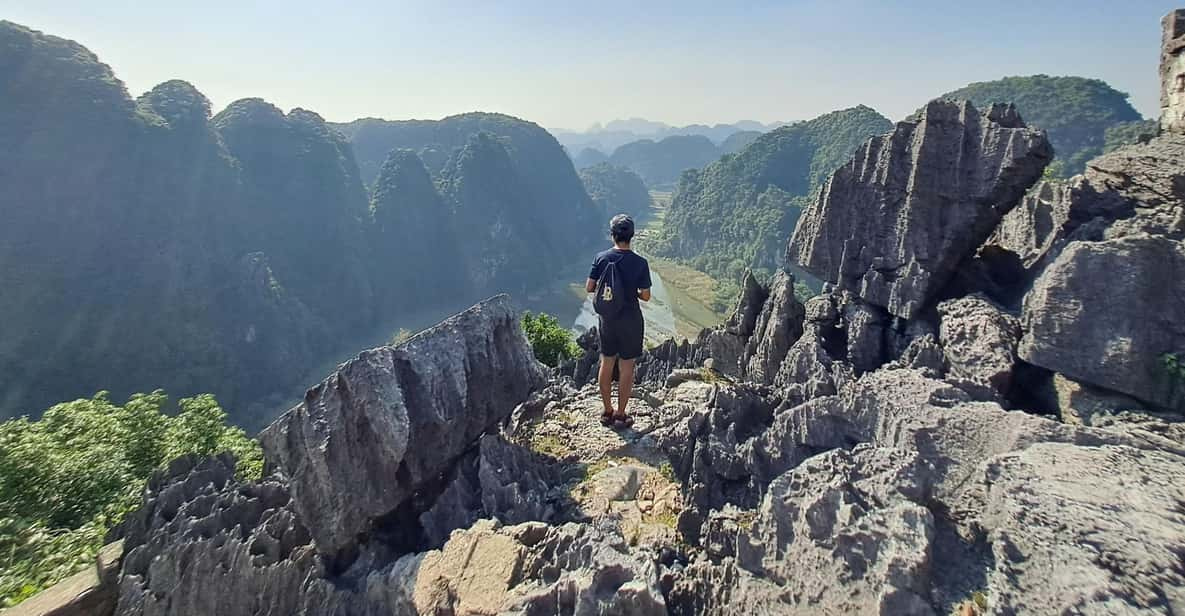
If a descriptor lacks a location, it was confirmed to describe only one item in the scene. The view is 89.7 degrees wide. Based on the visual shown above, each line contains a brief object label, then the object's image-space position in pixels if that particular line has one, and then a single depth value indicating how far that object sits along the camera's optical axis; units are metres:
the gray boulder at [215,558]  4.87
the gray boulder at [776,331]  8.98
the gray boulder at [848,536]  3.44
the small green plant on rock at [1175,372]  5.21
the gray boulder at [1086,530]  2.93
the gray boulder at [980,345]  6.02
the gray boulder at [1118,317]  5.34
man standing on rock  6.88
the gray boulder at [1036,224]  7.39
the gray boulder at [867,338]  7.80
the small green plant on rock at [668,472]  6.31
